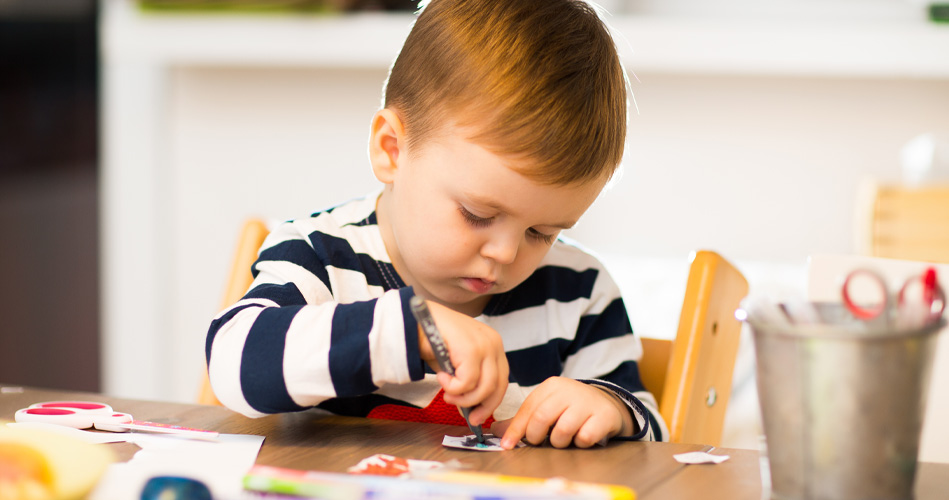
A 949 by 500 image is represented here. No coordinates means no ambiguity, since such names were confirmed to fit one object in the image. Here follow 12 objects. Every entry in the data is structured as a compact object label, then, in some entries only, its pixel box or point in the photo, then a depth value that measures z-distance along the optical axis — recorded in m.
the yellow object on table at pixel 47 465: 1.38
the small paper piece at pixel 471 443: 1.58
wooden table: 1.50
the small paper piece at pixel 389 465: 1.48
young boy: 1.60
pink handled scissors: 1.59
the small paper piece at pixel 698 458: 1.56
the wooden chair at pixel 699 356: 1.84
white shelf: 3.34
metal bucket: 1.39
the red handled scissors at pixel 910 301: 1.40
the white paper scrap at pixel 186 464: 1.43
